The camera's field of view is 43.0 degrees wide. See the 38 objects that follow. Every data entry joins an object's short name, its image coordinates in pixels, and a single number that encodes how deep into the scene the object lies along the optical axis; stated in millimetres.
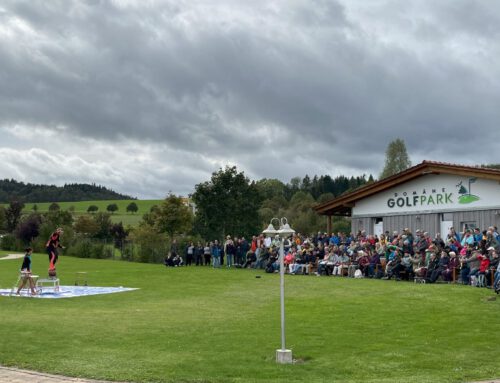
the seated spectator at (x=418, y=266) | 23312
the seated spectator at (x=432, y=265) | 22938
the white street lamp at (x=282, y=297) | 9953
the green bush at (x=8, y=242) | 59406
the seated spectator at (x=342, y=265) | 27625
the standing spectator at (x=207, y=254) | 36938
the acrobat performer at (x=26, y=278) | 20547
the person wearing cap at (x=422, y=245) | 24509
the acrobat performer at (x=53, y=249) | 23564
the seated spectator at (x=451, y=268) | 22656
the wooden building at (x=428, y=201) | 26844
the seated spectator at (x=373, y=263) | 25866
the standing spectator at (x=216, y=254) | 34938
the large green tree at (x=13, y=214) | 81125
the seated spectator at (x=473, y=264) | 21569
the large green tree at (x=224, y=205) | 49875
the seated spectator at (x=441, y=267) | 22734
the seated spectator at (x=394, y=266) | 24359
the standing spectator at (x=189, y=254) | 37344
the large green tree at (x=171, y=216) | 59000
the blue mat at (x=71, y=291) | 20438
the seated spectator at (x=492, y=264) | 20938
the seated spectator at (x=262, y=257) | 32188
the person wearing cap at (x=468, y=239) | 23403
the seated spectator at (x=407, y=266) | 24016
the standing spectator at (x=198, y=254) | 37156
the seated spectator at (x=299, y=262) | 29766
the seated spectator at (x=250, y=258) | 33453
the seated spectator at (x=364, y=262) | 26261
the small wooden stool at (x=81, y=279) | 24656
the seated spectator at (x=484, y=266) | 20875
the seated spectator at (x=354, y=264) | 26703
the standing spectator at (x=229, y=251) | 34500
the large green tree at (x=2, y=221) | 80875
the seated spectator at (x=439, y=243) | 24181
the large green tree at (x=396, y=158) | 74938
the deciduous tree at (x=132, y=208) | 117125
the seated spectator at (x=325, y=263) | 28312
